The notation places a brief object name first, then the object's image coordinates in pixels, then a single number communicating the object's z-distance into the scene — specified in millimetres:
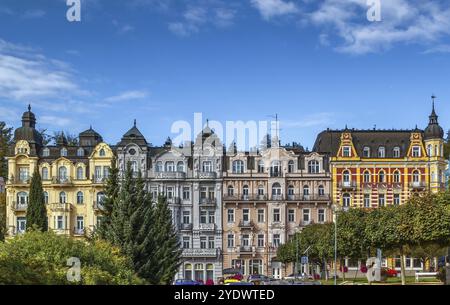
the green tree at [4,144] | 73406
